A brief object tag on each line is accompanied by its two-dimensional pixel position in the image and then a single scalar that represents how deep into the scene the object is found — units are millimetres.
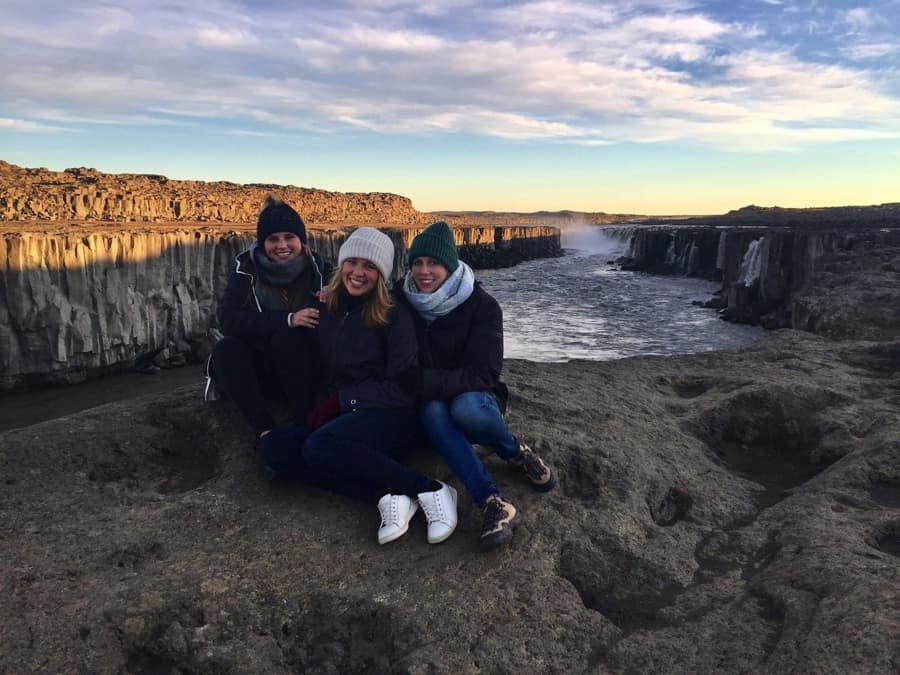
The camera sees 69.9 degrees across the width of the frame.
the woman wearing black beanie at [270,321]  4898
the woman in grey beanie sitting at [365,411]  4148
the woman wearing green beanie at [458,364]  4395
